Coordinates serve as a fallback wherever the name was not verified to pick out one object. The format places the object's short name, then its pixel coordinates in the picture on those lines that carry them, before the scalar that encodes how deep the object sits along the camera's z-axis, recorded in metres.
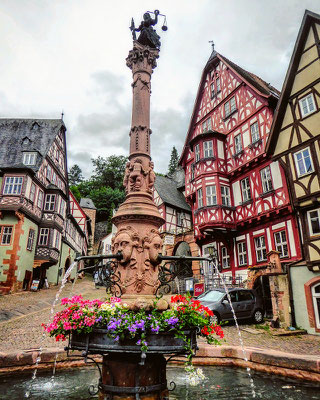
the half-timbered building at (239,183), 17.98
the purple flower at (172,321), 3.68
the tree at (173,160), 79.39
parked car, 13.29
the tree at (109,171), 73.12
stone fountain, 3.73
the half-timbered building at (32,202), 23.36
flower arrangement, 3.61
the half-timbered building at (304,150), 13.98
